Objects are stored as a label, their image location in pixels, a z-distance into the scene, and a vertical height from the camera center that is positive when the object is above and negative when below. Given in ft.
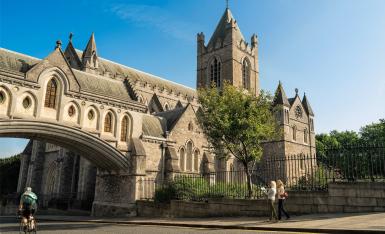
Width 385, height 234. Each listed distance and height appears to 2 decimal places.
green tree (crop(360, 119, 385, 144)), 176.76 +31.29
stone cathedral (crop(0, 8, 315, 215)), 58.44 +13.12
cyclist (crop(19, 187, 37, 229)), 34.81 -2.26
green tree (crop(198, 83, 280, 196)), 62.44 +12.35
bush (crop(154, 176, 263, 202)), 59.57 -0.77
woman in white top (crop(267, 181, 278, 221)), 41.95 -1.27
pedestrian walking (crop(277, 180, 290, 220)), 42.68 -1.14
